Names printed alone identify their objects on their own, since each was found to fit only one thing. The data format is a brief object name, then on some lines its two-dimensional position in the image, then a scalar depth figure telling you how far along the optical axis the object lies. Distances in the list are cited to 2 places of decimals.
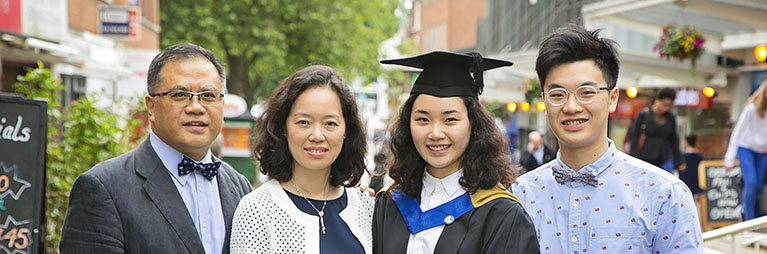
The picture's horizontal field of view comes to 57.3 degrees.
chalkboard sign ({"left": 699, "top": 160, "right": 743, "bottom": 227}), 8.96
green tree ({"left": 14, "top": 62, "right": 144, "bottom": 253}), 5.39
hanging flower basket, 9.29
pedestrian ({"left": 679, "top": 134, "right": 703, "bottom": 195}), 9.98
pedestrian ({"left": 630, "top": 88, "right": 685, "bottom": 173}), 8.14
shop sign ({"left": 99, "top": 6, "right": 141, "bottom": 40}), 15.33
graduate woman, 2.76
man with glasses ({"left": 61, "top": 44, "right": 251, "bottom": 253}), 2.57
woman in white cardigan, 2.80
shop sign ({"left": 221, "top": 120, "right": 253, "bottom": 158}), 15.18
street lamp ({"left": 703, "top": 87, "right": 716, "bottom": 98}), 10.72
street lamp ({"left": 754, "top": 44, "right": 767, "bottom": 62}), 7.80
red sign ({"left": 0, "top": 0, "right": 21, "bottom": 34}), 8.89
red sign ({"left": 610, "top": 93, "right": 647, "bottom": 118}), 14.09
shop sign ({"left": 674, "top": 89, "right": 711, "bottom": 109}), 11.49
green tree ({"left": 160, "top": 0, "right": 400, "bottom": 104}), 21.58
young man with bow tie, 2.65
